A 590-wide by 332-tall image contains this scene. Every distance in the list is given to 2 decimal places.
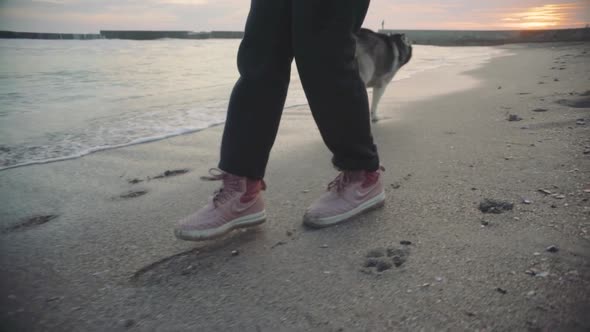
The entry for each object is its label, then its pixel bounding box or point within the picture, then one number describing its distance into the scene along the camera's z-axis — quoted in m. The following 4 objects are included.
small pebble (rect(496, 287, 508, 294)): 1.07
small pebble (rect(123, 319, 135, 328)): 1.04
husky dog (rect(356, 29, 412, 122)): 3.91
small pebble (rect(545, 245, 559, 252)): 1.24
